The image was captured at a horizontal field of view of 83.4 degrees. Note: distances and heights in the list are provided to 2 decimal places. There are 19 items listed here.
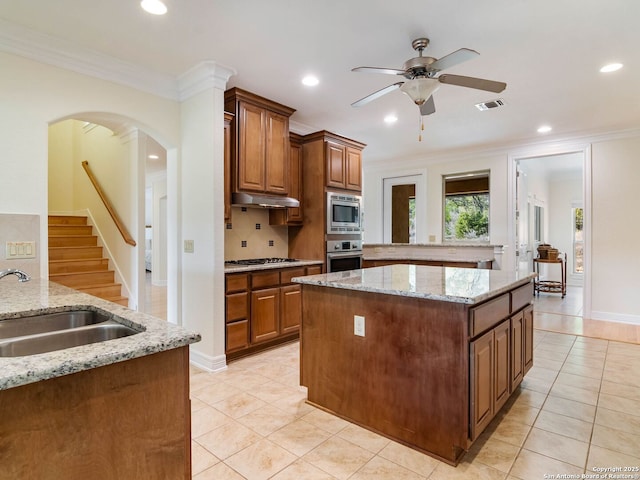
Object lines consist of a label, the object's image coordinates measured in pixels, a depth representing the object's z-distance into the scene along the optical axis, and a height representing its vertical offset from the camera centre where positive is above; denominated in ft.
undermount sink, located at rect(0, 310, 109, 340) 4.52 -1.10
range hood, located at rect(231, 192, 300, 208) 11.37 +1.30
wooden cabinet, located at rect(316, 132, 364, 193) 13.98 +3.13
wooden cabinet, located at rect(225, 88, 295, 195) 11.23 +3.15
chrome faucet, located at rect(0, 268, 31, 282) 5.20 -0.51
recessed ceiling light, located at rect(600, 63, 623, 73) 9.76 +4.72
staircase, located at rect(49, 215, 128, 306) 14.60 -0.95
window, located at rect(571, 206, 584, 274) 27.02 +0.13
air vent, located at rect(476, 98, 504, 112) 12.46 +4.79
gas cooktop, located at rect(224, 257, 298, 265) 12.51 -0.81
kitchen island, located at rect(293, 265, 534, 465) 5.97 -2.12
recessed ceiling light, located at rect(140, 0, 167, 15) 7.11 +4.70
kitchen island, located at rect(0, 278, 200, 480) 2.61 -1.40
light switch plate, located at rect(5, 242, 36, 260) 8.05 -0.25
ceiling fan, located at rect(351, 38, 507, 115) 7.61 +3.57
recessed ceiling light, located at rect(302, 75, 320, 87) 10.49 +4.73
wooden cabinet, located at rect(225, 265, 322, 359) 10.78 -2.26
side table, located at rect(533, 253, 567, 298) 22.24 -2.96
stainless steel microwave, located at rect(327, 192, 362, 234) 13.89 +1.05
